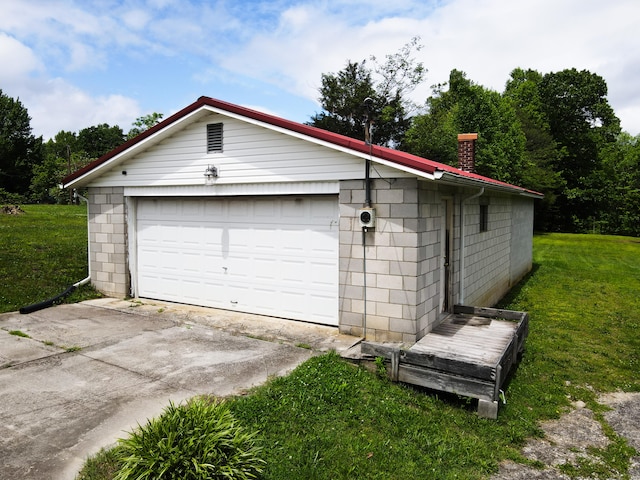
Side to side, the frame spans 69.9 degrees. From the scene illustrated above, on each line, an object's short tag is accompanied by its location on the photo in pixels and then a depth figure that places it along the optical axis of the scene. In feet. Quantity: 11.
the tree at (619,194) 124.98
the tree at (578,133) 136.24
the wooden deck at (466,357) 17.21
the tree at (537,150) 108.88
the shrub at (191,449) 10.95
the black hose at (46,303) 29.35
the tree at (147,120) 99.60
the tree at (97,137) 237.86
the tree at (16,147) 154.51
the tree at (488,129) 96.17
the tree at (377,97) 128.77
